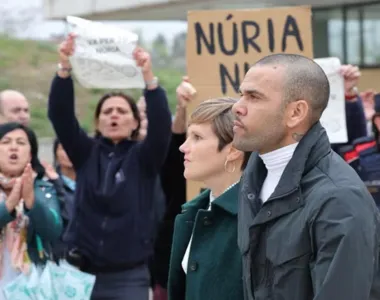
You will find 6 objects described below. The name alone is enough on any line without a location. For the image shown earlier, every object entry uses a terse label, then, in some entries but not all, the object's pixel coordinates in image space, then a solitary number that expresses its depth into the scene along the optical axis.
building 31.94
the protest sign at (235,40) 9.53
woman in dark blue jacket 9.15
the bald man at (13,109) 11.54
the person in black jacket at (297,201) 4.46
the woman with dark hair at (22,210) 8.56
